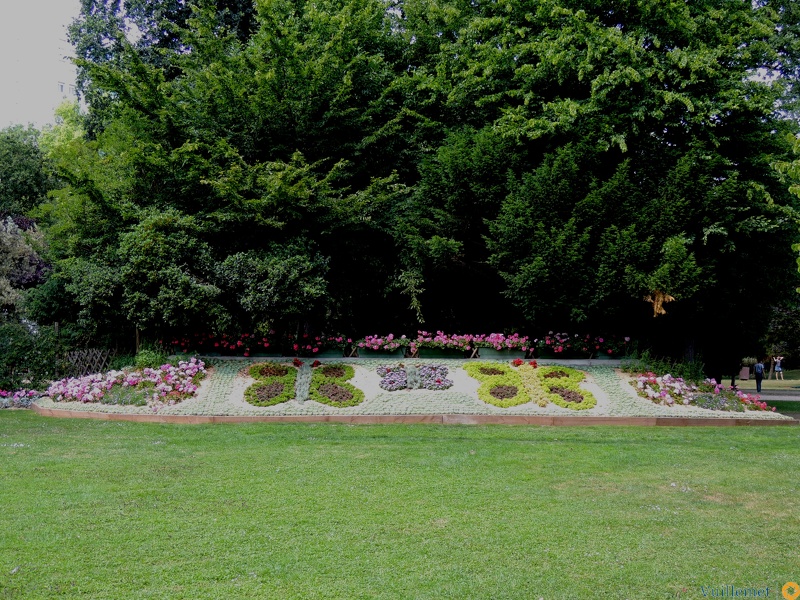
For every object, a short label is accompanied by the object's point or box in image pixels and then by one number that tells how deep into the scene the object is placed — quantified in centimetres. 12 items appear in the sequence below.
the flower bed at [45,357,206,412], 1323
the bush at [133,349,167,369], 1437
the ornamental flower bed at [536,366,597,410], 1332
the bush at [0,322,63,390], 1598
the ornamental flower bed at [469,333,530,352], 1501
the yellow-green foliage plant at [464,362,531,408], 1338
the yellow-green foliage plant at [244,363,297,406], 1338
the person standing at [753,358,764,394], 2340
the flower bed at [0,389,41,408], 1502
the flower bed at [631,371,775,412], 1353
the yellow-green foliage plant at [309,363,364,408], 1341
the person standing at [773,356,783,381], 3212
